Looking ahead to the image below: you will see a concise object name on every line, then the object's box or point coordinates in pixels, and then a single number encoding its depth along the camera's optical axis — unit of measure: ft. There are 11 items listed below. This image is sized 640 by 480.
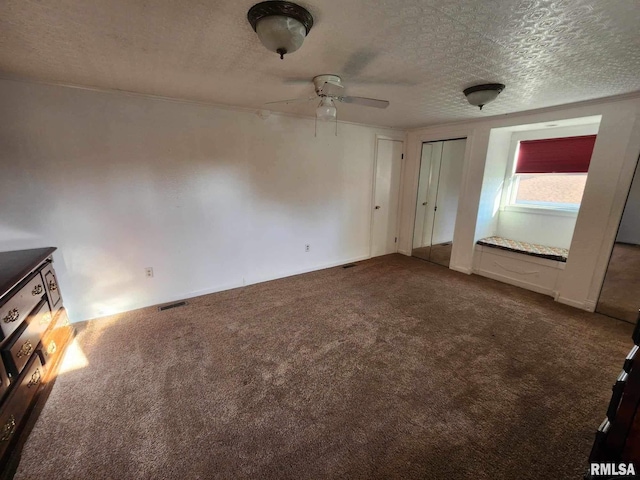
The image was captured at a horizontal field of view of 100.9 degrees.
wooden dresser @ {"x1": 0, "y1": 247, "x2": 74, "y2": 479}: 4.53
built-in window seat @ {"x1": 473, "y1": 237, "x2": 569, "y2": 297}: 10.59
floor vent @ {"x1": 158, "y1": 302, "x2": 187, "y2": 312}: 9.48
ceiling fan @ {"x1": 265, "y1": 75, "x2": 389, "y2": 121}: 6.59
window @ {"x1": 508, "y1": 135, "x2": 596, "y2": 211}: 11.11
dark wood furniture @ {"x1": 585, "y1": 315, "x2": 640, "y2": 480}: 3.12
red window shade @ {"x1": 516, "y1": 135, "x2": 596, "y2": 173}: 10.94
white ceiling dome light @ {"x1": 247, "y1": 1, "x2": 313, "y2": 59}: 3.92
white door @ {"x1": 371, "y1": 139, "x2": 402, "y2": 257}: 14.56
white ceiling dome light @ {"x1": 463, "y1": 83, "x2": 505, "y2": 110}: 7.09
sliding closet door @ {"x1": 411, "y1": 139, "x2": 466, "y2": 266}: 14.08
